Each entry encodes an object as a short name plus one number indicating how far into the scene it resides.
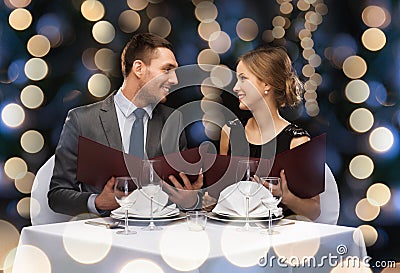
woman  2.28
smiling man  1.87
